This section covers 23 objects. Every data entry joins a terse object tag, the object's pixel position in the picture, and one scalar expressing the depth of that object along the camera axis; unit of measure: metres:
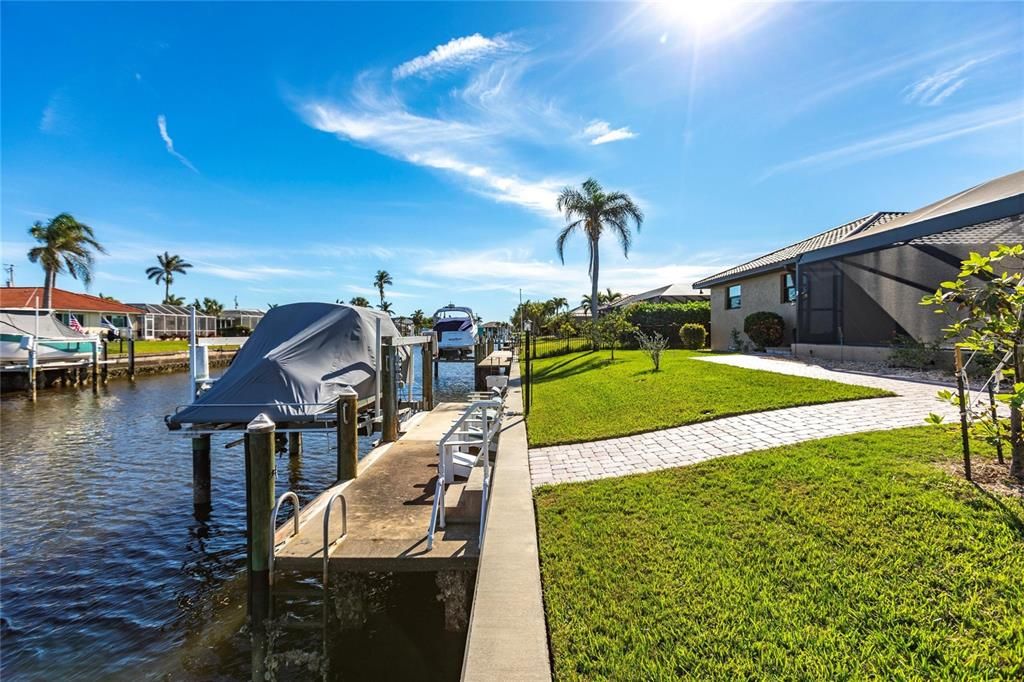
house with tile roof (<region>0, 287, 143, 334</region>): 46.53
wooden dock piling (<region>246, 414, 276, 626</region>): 5.70
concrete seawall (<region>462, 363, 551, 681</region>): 3.21
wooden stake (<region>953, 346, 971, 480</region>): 5.01
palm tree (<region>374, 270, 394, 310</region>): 108.81
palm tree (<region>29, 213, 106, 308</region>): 41.00
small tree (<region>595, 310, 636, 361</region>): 25.97
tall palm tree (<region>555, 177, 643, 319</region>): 30.98
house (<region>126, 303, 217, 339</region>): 63.44
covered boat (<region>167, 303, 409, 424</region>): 8.62
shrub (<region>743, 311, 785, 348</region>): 19.56
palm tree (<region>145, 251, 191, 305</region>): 88.12
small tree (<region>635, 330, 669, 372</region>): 15.68
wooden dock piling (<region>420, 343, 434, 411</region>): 15.80
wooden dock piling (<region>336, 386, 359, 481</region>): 8.15
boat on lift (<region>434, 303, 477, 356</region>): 31.86
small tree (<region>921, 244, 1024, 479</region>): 4.59
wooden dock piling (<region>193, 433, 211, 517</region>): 9.73
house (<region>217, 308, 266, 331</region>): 73.74
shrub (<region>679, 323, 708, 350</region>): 25.89
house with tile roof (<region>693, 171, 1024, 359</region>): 11.31
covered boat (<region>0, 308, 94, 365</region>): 26.30
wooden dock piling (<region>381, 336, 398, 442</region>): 10.72
